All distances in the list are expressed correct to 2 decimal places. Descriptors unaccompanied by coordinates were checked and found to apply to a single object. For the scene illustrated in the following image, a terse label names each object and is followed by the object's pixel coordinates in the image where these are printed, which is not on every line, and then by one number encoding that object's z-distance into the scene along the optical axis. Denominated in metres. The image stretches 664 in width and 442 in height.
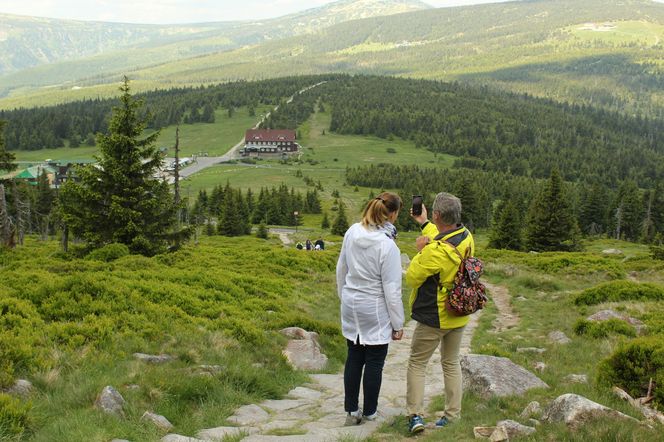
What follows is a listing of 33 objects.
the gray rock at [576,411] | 5.95
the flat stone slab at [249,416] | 7.38
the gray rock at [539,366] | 10.21
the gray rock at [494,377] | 8.23
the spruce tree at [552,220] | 53.72
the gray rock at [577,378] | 9.08
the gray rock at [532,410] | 6.94
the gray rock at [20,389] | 7.18
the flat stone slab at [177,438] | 6.28
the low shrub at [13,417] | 6.04
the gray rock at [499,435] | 5.94
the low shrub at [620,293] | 19.12
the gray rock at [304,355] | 10.87
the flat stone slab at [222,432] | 6.54
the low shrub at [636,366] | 7.77
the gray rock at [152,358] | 9.14
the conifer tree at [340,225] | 85.44
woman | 7.05
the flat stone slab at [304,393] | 8.96
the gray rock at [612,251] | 57.59
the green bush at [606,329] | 13.43
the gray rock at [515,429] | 6.05
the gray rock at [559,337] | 13.58
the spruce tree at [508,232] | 58.62
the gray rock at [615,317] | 14.08
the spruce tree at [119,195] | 25.75
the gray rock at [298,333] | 12.12
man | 6.92
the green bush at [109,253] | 22.41
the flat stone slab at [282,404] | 8.23
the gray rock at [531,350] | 12.42
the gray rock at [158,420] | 6.71
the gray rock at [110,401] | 6.80
